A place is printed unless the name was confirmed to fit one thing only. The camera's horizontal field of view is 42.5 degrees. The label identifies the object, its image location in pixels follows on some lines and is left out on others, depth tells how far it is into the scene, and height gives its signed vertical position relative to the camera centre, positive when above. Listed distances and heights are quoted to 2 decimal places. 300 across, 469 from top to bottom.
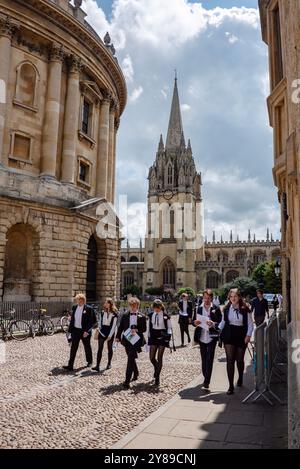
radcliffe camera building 19.23 +7.40
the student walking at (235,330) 7.37 -0.77
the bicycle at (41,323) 16.18 -1.51
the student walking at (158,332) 8.05 -0.90
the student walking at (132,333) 7.94 -0.94
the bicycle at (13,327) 14.44 -1.57
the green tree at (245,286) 48.81 +0.61
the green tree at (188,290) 60.11 -0.06
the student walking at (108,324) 9.45 -0.87
